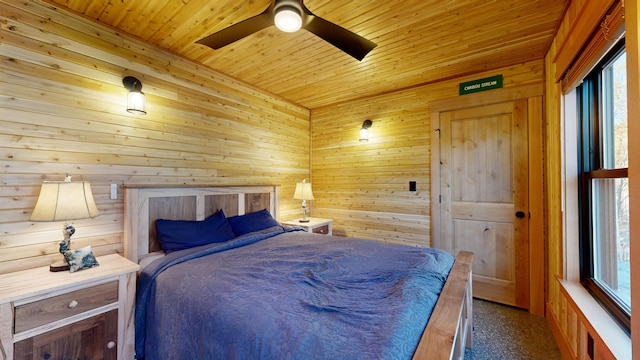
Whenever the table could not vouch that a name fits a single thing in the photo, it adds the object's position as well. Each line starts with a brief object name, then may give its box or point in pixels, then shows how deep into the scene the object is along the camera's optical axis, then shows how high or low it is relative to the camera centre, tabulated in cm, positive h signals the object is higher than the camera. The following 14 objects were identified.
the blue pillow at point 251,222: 283 -42
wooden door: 276 -11
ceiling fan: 150 +98
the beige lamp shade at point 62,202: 160 -12
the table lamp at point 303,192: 368 -11
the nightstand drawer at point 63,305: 138 -68
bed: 103 -57
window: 149 +0
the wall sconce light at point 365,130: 371 +75
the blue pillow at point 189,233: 222 -44
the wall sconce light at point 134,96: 219 +72
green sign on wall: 286 +110
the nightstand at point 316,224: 349 -55
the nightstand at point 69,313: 136 -73
